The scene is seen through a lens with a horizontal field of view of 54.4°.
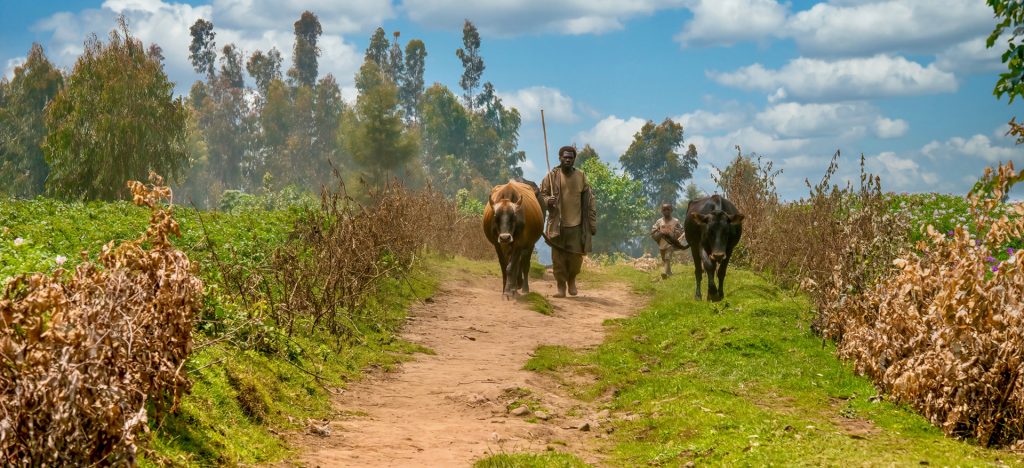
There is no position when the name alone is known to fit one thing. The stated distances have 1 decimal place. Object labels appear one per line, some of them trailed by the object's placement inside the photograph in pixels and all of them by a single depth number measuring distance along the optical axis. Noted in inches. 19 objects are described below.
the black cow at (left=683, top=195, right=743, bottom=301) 626.2
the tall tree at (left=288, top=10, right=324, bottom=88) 3789.4
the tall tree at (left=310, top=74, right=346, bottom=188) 3474.4
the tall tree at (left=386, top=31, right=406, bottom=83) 3759.8
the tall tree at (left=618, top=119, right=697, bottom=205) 3137.3
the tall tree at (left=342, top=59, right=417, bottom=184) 2320.4
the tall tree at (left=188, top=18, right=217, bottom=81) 3860.7
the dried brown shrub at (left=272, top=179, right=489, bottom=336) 455.5
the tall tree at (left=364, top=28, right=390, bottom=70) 3718.0
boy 922.7
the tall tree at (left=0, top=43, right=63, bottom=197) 2309.3
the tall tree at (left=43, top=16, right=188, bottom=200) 1563.7
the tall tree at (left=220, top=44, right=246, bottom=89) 3890.3
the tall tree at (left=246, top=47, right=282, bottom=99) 3870.6
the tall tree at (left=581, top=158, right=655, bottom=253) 2447.1
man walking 724.7
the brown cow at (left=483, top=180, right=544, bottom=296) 675.4
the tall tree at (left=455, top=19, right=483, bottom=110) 3526.1
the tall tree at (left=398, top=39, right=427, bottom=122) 3725.4
